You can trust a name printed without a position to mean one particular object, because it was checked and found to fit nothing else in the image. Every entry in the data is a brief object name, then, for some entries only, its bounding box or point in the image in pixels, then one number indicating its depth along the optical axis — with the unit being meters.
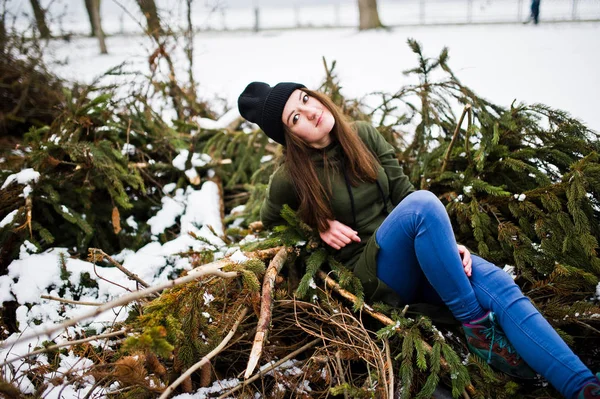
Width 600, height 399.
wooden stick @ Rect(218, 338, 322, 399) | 1.62
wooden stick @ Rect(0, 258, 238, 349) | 1.07
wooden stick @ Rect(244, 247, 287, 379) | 1.59
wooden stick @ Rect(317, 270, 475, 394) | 1.77
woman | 1.67
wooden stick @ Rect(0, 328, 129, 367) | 1.51
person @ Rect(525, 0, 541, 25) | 9.59
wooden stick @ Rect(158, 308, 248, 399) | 1.32
